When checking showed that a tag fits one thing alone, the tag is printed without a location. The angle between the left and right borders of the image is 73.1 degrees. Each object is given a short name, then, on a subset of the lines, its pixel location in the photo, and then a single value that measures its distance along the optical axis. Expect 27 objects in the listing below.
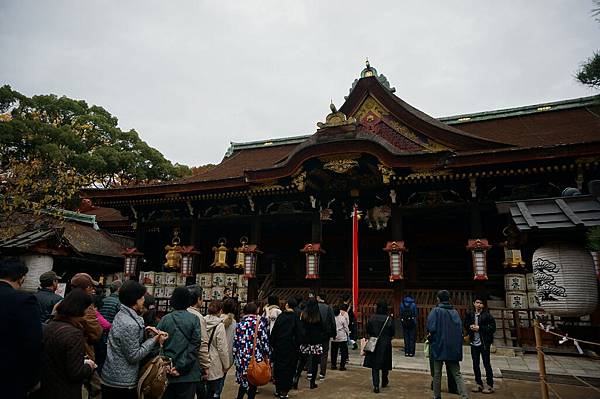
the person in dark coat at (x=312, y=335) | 7.01
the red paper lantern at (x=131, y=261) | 16.09
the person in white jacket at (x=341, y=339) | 8.42
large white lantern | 5.48
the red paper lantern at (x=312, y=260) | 13.16
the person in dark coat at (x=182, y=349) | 4.12
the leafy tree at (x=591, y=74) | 5.62
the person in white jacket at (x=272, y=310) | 7.33
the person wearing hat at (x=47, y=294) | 4.87
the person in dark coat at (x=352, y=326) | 10.01
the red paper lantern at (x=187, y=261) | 15.27
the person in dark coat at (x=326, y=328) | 7.57
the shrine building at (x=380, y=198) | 11.50
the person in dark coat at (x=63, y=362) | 3.16
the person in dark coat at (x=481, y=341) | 6.77
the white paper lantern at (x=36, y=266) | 10.83
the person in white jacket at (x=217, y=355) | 5.05
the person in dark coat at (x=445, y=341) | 6.05
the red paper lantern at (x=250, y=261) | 14.20
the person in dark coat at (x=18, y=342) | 2.82
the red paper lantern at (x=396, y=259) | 12.11
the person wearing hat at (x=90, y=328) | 3.63
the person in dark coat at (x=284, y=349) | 6.29
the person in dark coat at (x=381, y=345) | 6.82
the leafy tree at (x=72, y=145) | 19.86
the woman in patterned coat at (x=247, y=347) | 5.70
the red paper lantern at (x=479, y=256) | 11.34
